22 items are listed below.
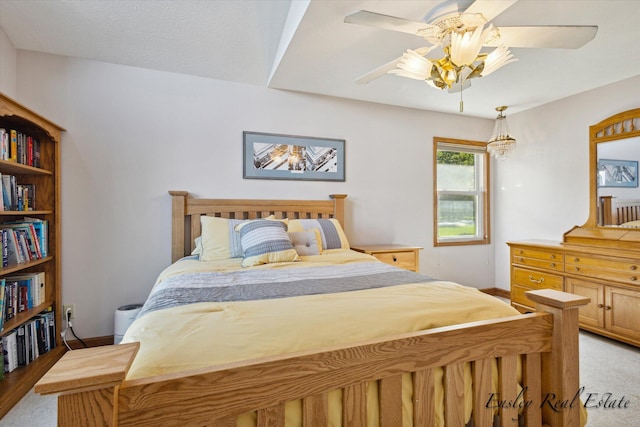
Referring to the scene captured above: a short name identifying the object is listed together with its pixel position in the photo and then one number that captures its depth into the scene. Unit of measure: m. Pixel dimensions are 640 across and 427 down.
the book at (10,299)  1.97
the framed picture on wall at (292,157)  3.01
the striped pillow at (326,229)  2.71
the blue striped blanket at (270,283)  1.34
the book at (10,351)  1.95
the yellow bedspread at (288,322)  0.86
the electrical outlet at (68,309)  2.48
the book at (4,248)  1.94
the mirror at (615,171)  2.80
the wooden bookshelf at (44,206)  2.03
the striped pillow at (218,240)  2.35
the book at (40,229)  2.21
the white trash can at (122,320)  2.40
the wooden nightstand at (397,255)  3.03
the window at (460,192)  3.96
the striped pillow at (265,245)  2.10
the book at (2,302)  1.81
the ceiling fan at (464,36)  1.42
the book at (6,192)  1.98
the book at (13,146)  2.03
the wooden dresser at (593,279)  2.50
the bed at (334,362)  0.68
